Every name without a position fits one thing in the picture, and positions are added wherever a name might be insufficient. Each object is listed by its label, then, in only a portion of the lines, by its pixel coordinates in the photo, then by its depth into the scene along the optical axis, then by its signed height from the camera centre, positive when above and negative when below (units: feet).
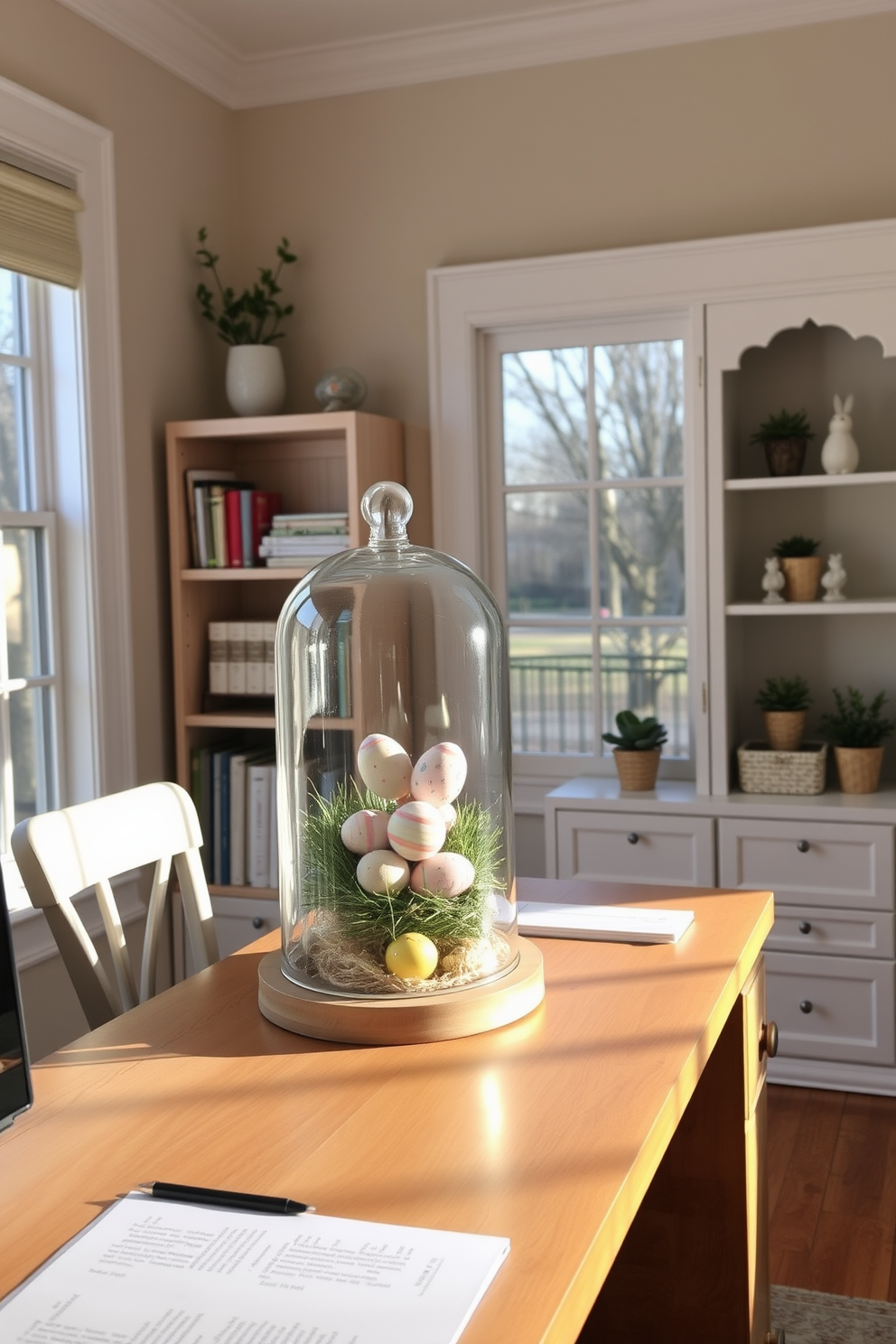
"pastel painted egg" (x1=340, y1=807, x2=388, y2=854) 4.79 -0.91
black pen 3.40 -1.65
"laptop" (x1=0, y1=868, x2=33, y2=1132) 3.31 -1.19
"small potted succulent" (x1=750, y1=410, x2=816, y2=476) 10.64 +1.19
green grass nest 4.73 -1.14
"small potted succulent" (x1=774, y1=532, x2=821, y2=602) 10.67 +0.13
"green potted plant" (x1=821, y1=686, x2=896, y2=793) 10.41 -1.35
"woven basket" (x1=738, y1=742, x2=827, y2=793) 10.50 -1.57
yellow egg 4.67 -1.35
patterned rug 7.06 -4.22
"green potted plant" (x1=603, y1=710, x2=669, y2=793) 10.93 -1.43
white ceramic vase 11.68 +2.01
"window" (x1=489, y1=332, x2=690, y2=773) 11.48 +0.48
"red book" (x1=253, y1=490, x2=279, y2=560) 11.46 +0.76
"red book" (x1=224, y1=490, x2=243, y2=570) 11.40 +0.61
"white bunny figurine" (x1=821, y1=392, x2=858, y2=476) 10.44 +1.11
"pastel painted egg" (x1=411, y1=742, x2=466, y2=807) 4.84 -0.71
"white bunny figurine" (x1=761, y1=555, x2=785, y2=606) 10.71 +0.03
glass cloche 4.74 -0.73
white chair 5.66 -1.27
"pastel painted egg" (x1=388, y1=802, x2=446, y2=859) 4.71 -0.89
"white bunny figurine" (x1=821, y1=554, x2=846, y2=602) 10.53 +0.02
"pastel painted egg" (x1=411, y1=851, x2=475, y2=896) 4.73 -1.07
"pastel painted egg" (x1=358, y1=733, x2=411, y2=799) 4.87 -0.68
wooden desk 3.38 -1.65
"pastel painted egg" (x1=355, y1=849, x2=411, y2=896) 4.70 -1.05
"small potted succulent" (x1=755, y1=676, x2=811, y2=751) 10.73 -1.09
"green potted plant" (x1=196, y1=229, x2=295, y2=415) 11.68 +2.47
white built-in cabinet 10.12 -0.57
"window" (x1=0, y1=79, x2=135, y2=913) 9.91 +0.68
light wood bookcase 11.09 +0.96
